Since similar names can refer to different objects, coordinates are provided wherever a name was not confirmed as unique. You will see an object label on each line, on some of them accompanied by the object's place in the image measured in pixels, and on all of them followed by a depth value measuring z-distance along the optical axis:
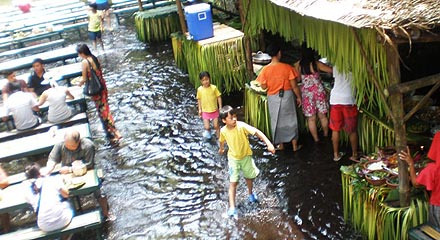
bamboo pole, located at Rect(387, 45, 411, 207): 4.63
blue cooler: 10.45
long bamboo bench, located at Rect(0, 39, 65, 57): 15.37
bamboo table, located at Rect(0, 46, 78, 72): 12.67
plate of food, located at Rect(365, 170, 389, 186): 5.45
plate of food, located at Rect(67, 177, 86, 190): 6.47
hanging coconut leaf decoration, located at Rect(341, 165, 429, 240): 5.02
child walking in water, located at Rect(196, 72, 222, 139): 8.29
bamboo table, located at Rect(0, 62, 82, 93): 11.00
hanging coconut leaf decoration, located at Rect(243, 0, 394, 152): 5.07
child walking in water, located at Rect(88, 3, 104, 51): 15.04
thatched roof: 4.18
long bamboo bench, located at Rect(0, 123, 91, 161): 7.83
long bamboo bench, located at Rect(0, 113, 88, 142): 8.82
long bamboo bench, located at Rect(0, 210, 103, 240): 5.96
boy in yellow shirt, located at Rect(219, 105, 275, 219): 6.29
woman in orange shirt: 7.43
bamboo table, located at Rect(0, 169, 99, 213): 6.31
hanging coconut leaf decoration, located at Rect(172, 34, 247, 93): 10.35
